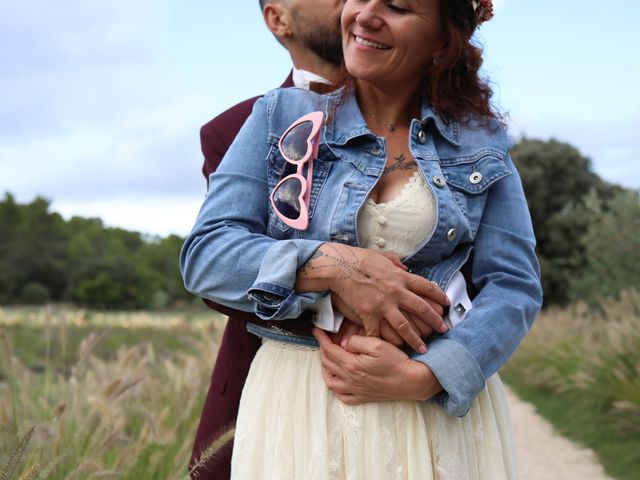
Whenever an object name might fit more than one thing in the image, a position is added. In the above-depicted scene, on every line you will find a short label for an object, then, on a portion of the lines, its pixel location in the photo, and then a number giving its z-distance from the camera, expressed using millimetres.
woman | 2061
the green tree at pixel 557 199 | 28141
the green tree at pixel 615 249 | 17234
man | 2592
